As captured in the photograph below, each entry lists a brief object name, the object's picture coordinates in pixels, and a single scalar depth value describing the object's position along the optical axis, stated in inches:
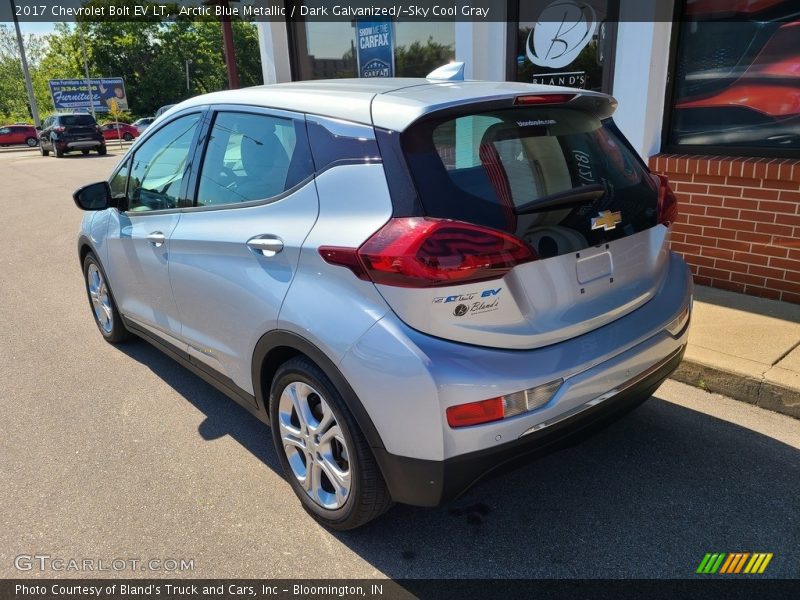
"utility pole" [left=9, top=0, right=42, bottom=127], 1466.5
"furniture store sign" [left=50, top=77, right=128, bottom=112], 1827.0
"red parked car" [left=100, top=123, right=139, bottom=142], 1533.0
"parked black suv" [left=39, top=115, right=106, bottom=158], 1082.1
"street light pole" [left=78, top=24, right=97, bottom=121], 1727.4
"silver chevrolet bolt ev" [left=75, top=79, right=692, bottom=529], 79.9
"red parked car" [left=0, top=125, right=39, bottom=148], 1561.3
